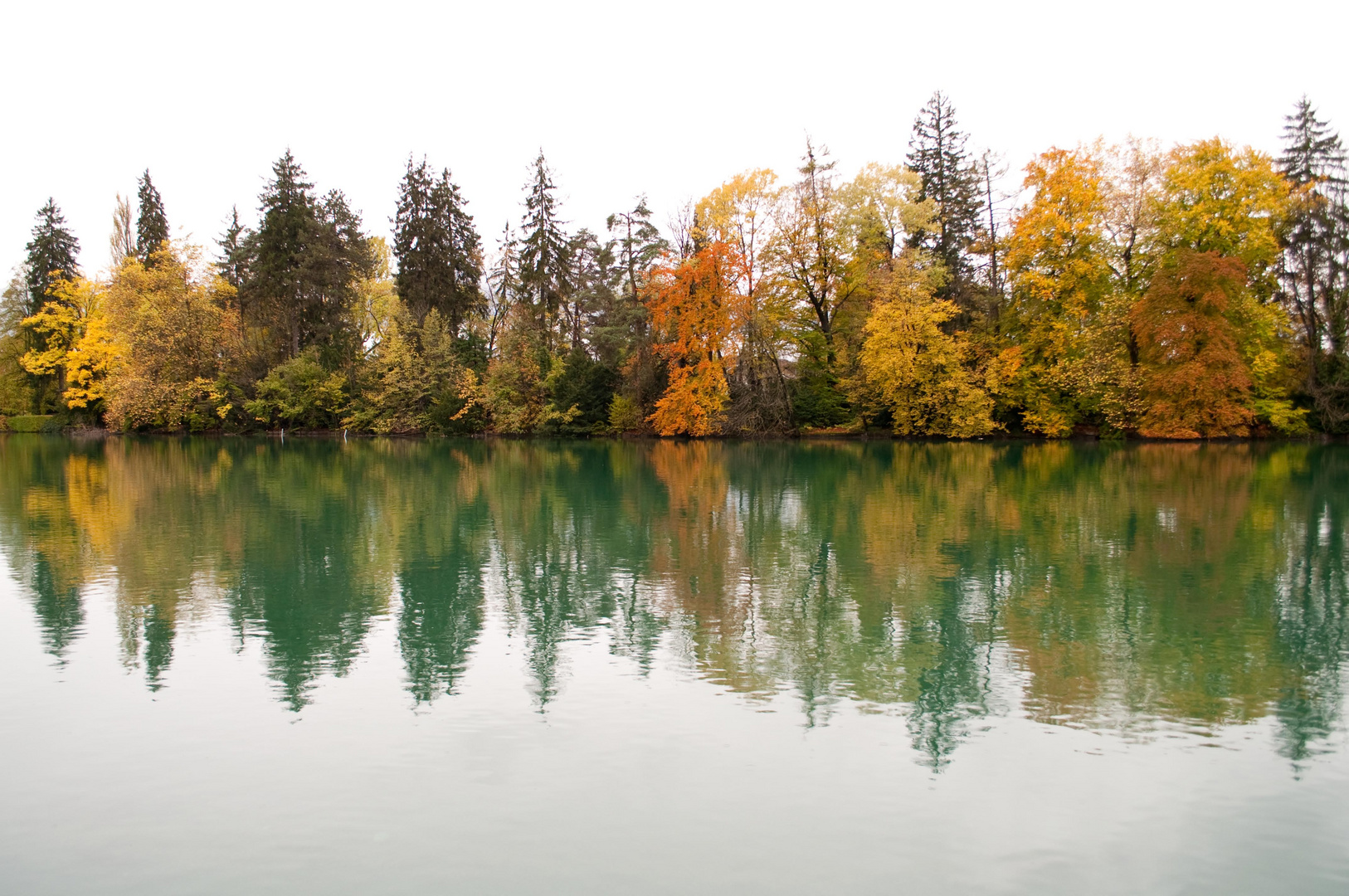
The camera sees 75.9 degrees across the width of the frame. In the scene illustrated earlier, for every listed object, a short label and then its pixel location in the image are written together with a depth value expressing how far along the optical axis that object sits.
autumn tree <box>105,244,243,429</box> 53.91
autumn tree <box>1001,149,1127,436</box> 42.41
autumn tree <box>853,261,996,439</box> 43.91
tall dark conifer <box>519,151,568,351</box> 57.03
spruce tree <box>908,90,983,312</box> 50.25
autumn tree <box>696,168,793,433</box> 47.88
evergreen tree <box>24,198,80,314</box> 63.22
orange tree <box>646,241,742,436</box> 46.88
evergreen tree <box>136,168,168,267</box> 64.12
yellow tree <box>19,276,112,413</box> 58.50
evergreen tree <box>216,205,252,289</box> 60.84
